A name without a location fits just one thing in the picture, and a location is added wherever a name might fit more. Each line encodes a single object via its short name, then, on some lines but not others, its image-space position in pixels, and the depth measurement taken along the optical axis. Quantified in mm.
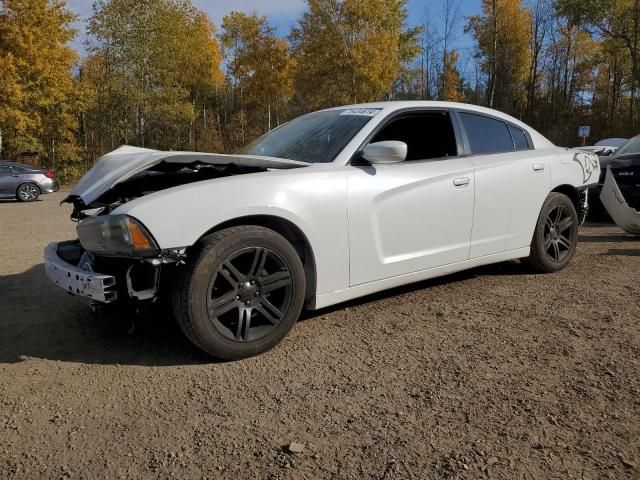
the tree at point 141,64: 27531
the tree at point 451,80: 42938
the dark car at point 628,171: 7016
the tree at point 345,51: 29297
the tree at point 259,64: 35719
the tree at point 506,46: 39750
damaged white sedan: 2859
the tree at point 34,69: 21812
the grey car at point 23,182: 16688
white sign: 19391
